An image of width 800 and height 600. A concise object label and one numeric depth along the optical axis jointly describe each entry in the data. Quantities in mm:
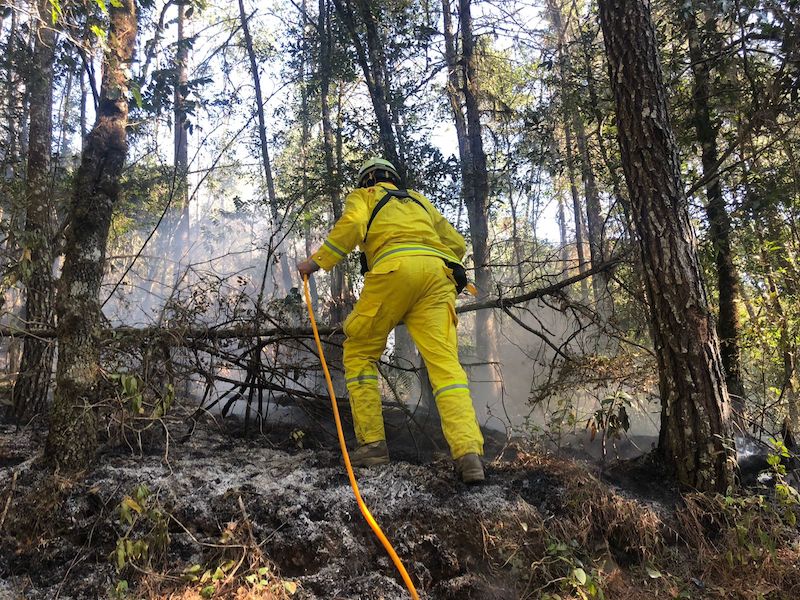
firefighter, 3134
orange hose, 2090
